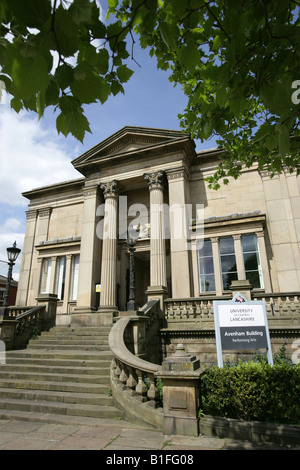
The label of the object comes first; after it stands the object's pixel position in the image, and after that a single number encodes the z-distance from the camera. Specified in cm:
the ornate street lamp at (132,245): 1236
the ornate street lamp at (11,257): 1321
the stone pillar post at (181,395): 522
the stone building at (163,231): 1565
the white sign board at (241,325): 682
